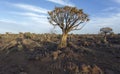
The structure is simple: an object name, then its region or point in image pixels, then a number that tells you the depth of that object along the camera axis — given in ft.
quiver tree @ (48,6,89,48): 26.37
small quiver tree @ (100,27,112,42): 39.06
